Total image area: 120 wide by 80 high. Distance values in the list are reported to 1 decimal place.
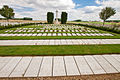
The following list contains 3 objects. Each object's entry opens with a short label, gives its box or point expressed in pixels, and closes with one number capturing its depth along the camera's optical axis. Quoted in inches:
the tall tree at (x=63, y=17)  1549.7
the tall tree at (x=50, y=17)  1513.0
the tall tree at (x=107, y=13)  1186.4
